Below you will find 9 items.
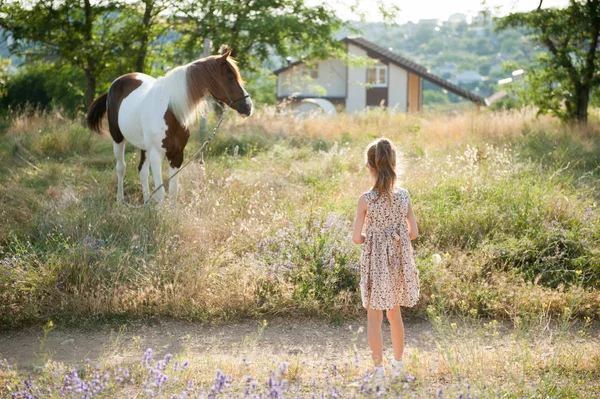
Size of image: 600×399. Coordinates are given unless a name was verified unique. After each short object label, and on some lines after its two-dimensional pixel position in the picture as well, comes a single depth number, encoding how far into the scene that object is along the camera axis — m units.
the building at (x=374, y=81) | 36.69
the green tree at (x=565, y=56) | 12.62
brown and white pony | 6.62
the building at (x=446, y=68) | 113.94
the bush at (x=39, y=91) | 21.12
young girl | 3.67
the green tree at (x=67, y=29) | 14.65
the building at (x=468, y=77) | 96.28
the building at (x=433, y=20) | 181.71
